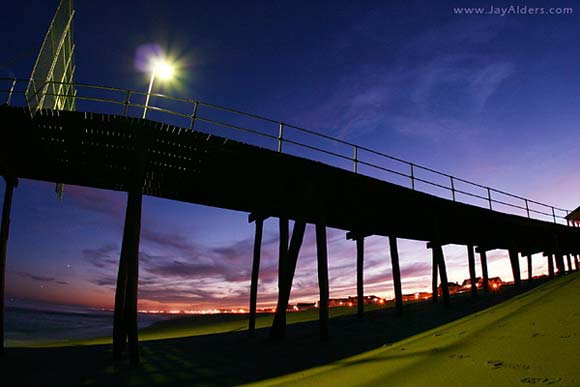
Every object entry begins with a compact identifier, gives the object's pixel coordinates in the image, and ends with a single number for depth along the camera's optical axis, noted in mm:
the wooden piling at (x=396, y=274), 15402
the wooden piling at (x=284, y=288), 10938
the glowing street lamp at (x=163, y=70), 11859
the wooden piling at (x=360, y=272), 16855
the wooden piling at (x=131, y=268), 8031
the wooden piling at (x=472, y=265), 19652
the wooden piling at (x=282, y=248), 11627
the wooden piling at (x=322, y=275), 10516
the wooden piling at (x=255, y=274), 12984
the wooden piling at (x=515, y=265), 20666
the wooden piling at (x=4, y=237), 9562
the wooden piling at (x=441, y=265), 15720
